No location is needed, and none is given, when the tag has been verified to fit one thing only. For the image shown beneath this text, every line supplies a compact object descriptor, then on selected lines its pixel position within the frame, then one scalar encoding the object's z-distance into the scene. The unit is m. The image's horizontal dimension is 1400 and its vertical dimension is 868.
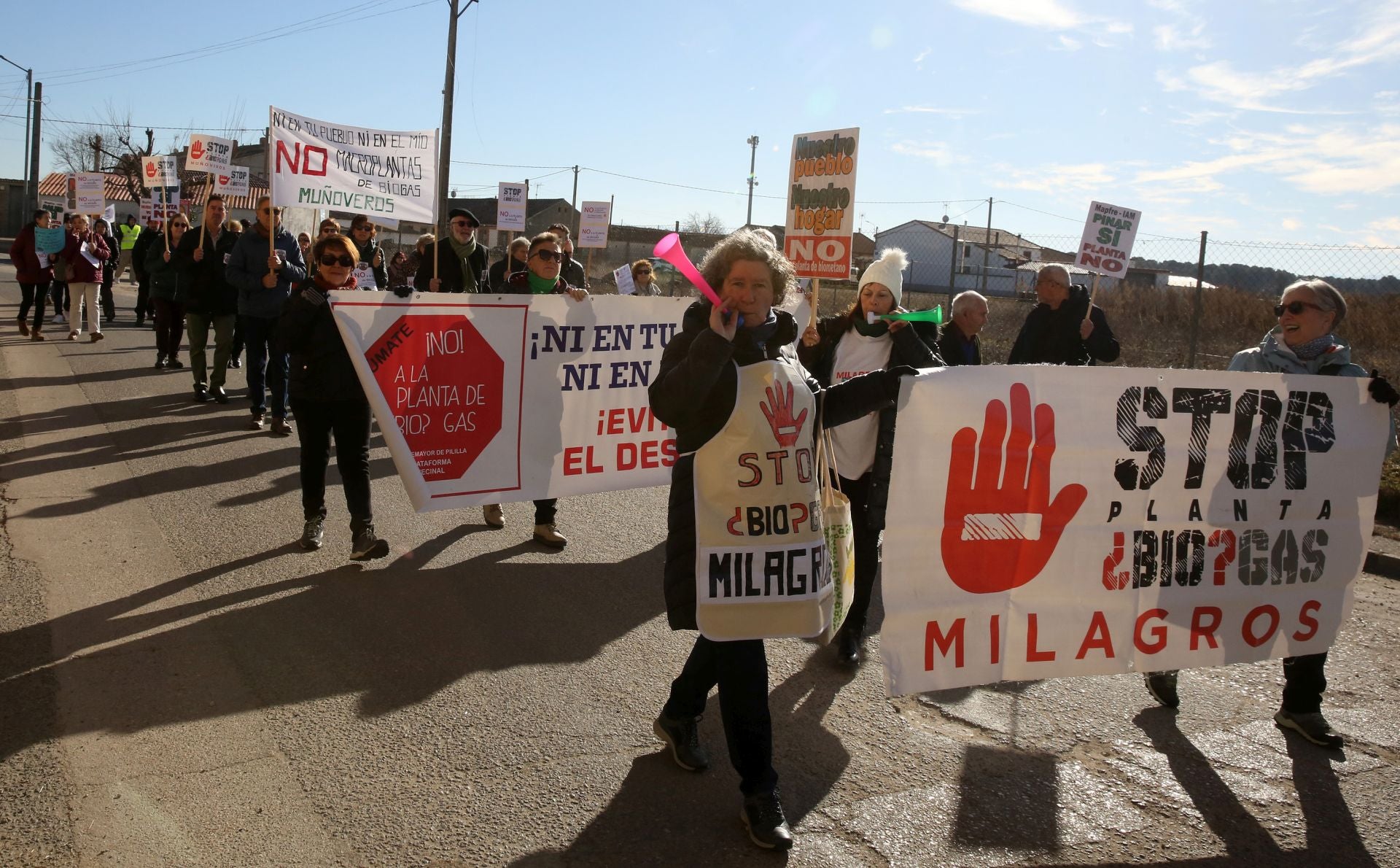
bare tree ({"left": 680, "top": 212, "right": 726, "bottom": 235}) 68.62
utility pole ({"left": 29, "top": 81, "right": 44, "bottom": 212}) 40.44
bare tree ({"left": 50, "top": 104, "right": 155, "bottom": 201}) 65.69
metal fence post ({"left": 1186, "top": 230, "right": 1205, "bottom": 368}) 11.23
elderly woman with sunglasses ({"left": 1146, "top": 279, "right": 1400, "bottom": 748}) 4.36
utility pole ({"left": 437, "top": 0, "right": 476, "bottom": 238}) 23.14
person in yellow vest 23.16
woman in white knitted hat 4.95
